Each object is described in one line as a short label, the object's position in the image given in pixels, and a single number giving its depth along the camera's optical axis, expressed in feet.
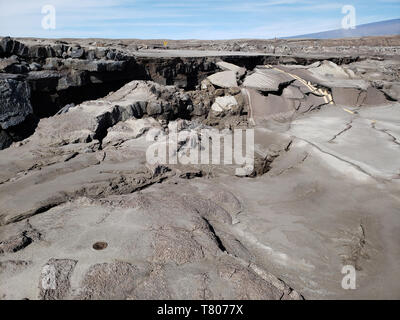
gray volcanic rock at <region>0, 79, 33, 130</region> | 18.38
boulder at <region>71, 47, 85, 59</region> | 23.06
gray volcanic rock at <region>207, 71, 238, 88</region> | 29.04
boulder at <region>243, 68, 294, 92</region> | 28.48
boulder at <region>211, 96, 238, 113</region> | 27.43
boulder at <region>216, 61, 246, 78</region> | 30.38
